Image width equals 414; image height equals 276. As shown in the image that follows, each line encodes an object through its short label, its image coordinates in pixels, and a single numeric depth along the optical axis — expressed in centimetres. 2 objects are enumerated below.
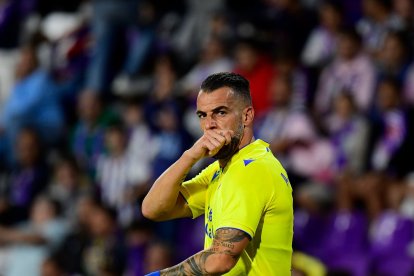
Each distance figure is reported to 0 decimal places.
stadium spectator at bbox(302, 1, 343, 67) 2153
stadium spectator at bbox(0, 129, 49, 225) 2242
